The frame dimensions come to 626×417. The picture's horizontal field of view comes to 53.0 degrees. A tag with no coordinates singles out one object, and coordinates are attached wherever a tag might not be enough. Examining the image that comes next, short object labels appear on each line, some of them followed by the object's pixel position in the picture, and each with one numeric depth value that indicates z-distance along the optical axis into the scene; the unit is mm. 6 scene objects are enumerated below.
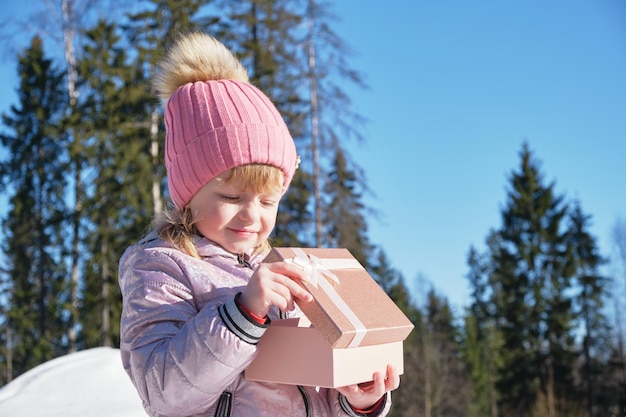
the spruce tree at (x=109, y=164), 17906
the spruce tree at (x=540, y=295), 27625
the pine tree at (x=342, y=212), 15773
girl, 1526
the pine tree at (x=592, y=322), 28031
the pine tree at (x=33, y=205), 20422
